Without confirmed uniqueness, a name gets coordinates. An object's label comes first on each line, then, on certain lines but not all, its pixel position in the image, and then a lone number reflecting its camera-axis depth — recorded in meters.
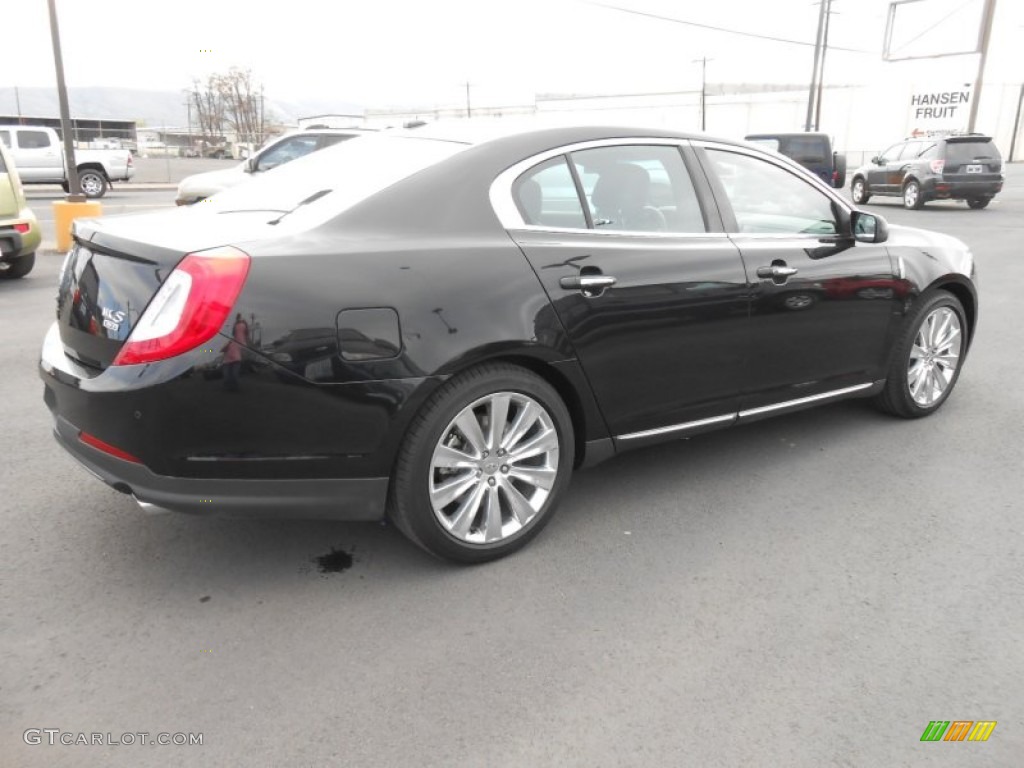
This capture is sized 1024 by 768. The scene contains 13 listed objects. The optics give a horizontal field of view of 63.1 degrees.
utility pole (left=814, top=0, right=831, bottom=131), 39.28
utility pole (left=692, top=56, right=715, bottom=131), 56.73
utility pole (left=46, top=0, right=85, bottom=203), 12.11
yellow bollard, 11.63
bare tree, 63.12
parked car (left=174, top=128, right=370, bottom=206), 12.65
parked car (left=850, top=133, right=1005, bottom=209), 19.25
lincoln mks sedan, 2.66
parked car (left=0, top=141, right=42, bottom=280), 8.58
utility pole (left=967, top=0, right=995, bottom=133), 33.16
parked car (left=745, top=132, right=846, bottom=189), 19.84
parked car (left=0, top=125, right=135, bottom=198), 23.08
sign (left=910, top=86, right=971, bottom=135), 44.47
